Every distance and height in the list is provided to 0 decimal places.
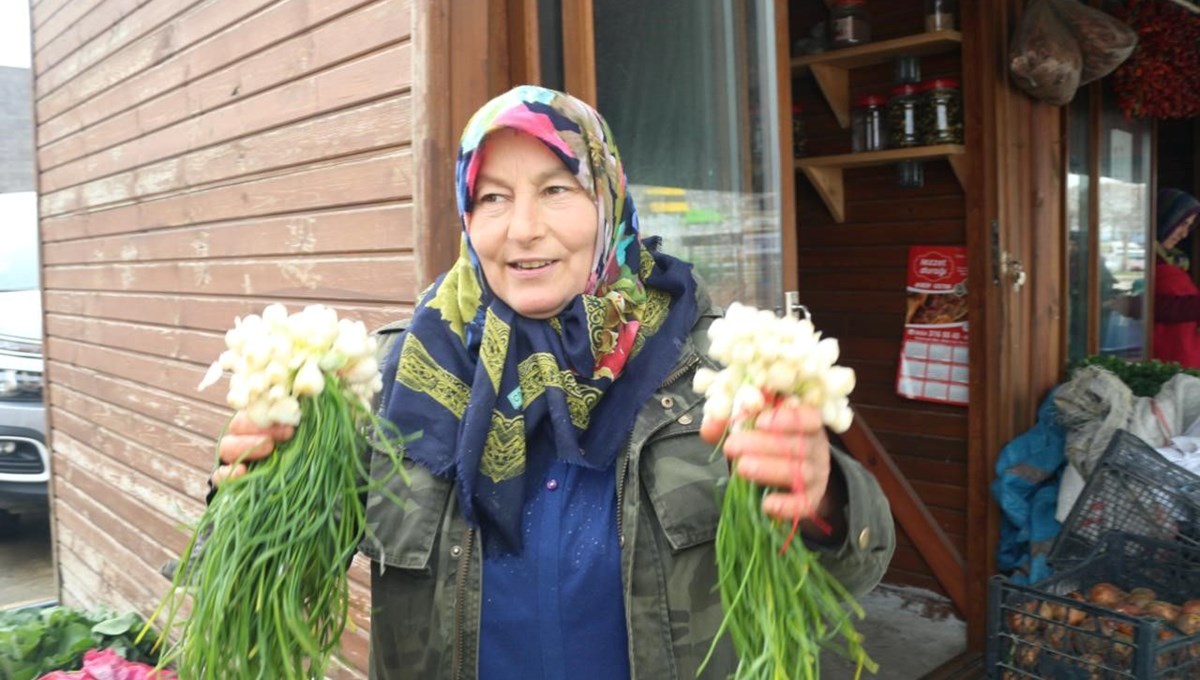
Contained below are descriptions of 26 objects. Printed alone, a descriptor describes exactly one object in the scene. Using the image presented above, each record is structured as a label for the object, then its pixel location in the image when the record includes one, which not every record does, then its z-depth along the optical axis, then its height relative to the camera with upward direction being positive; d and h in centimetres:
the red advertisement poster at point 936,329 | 398 -22
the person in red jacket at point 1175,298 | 500 -14
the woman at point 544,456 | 143 -26
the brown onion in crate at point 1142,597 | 255 -86
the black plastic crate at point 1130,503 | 268 -66
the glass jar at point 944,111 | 370 +63
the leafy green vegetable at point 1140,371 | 382 -40
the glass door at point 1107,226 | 429 +22
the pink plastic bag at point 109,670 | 195 -76
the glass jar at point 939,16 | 362 +97
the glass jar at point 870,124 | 394 +63
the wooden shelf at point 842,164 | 369 +47
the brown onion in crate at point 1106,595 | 256 -86
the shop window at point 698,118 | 242 +44
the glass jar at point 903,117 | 380 +64
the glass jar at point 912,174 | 399 +42
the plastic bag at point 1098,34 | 359 +88
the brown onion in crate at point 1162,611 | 243 -86
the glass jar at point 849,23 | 386 +102
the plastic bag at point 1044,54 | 351 +80
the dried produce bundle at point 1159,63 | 423 +93
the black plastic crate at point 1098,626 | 223 -87
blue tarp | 351 -82
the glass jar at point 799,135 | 430 +64
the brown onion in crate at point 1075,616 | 241 -86
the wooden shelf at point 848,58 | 362 +88
